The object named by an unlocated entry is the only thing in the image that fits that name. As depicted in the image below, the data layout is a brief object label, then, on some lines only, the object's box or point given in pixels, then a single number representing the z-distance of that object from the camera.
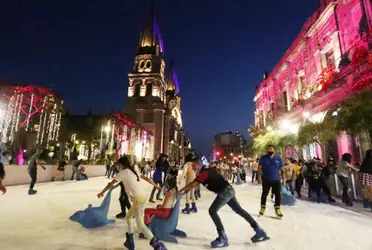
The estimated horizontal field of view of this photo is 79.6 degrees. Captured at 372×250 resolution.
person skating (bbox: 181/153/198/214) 6.70
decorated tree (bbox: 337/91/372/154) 9.25
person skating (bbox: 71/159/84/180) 18.20
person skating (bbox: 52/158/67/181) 16.92
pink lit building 13.70
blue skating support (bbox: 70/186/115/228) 5.11
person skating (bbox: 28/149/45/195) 9.88
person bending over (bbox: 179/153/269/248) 4.05
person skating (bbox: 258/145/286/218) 6.07
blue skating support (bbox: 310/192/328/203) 8.92
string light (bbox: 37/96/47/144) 20.52
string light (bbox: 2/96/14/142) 18.33
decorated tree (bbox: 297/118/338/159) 12.62
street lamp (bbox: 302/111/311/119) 18.56
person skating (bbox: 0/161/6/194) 5.07
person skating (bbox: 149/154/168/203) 8.30
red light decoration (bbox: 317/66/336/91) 15.30
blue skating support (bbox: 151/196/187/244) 4.17
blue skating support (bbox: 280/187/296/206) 8.01
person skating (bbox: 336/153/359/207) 7.87
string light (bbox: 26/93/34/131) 19.19
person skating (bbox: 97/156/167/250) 3.64
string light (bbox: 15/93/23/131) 18.91
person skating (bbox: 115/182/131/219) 5.88
